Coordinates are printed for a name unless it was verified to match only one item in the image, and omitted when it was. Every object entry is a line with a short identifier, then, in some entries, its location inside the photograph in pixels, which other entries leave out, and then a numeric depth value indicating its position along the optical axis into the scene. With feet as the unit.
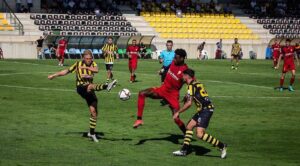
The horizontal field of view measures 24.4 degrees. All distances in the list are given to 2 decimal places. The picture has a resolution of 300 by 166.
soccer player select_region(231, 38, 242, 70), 180.43
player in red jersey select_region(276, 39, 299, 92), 108.47
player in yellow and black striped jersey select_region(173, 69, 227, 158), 49.52
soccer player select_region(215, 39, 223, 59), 235.52
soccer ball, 56.59
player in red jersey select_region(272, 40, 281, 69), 186.93
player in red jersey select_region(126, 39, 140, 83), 120.67
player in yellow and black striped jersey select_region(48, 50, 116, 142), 56.39
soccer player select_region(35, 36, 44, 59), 199.37
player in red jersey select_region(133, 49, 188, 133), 55.36
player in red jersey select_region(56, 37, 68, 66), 167.02
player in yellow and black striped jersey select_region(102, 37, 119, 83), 123.24
